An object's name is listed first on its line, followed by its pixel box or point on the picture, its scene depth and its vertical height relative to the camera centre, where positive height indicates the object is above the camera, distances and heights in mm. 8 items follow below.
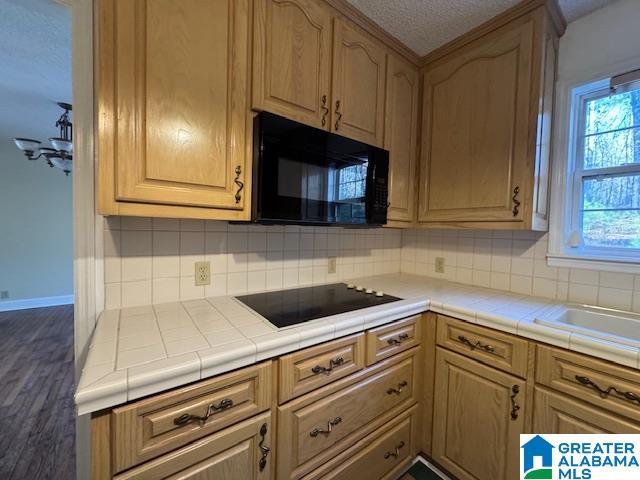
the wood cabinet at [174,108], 828 +391
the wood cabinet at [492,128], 1313 +562
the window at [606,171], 1334 +332
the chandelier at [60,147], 2346 +684
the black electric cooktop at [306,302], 1094 -335
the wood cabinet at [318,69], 1102 +726
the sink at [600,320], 1202 -370
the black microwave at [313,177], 1069 +236
